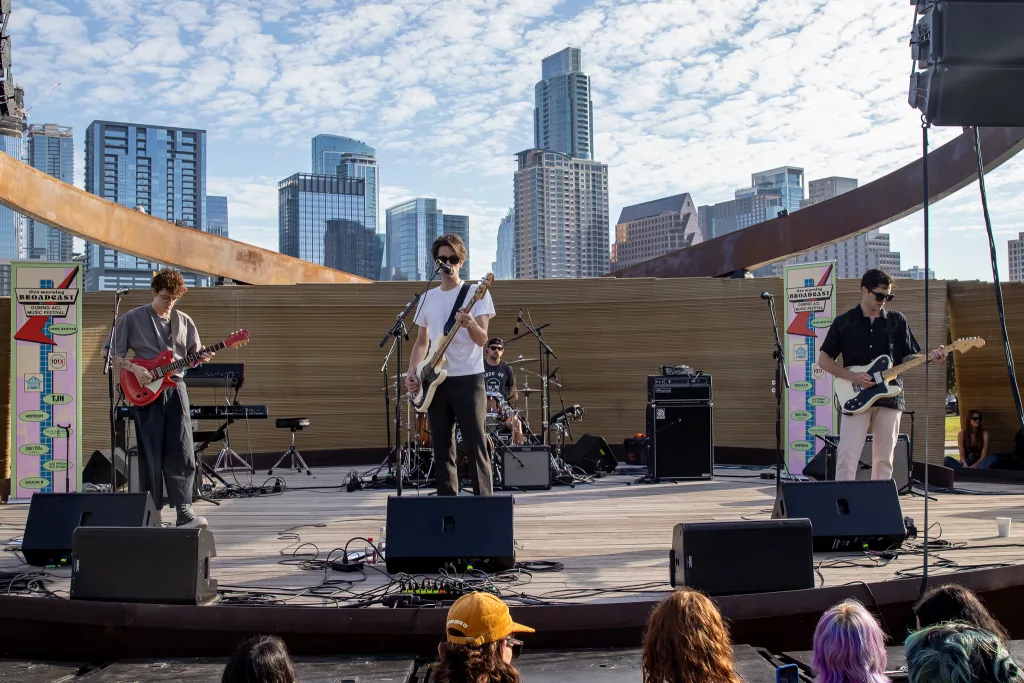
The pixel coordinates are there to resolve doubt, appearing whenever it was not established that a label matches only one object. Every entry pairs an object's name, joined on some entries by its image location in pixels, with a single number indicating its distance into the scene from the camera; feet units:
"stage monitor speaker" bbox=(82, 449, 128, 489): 26.78
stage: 12.12
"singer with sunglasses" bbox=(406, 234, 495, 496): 16.42
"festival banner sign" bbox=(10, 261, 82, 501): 25.50
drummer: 28.25
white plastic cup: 17.04
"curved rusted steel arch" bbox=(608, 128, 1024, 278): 24.23
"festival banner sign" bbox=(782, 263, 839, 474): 28.68
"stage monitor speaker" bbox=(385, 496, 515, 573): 13.91
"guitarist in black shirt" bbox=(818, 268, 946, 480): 18.86
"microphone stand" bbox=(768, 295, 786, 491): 22.43
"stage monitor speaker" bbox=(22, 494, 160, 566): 14.80
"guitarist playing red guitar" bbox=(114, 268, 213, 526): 17.62
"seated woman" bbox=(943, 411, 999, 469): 31.91
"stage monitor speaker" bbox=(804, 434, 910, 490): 23.38
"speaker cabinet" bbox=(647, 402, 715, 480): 27.68
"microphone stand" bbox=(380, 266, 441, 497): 19.34
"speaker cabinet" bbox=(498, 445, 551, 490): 26.40
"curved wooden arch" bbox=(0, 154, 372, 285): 23.85
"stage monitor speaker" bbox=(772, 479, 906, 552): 15.33
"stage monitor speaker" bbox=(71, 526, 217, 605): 12.51
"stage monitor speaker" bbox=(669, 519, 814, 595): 12.59
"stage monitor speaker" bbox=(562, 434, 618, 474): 29.96
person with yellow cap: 7.32
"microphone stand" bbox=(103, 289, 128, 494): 18.65
